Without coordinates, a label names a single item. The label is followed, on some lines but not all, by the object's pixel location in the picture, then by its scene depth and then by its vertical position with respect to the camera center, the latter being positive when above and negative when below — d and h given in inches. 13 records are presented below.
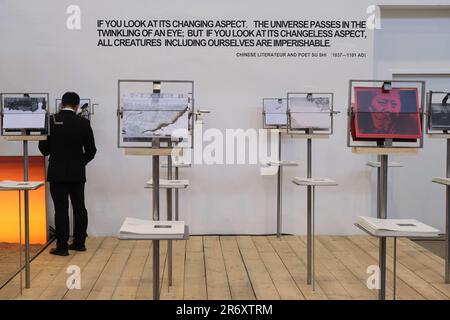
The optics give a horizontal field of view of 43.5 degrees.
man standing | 193.9 -7.2
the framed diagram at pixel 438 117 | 169.3 +6.3
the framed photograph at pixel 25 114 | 166.6 +6.5
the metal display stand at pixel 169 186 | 146.3 -13.3
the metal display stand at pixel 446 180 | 167.2 -12.3
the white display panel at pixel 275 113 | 227.6 +9.8
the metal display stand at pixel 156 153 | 106.9 -3.2
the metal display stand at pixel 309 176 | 161.5 -11.8
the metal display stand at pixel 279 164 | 226.1 -10.6
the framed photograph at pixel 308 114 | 180.2 +7.5
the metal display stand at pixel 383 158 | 113.3 -4.3
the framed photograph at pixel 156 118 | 111.3 +3.7
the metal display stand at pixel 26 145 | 154.3 -2.7
